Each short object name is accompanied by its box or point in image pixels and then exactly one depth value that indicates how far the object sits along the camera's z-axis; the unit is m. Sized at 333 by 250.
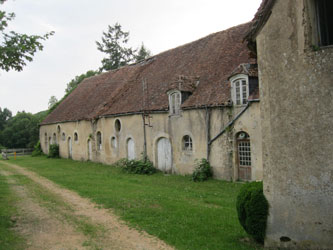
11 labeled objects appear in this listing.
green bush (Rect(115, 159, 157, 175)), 19.73
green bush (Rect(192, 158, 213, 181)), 16.19
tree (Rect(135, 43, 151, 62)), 53.31
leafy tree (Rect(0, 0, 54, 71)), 9.43
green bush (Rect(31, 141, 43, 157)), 39.03
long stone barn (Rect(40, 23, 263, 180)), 15.10
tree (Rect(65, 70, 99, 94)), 52.11
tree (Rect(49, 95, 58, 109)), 87.28
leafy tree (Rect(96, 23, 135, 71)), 51.78
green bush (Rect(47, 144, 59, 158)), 33.66
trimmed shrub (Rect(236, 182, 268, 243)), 6.96
